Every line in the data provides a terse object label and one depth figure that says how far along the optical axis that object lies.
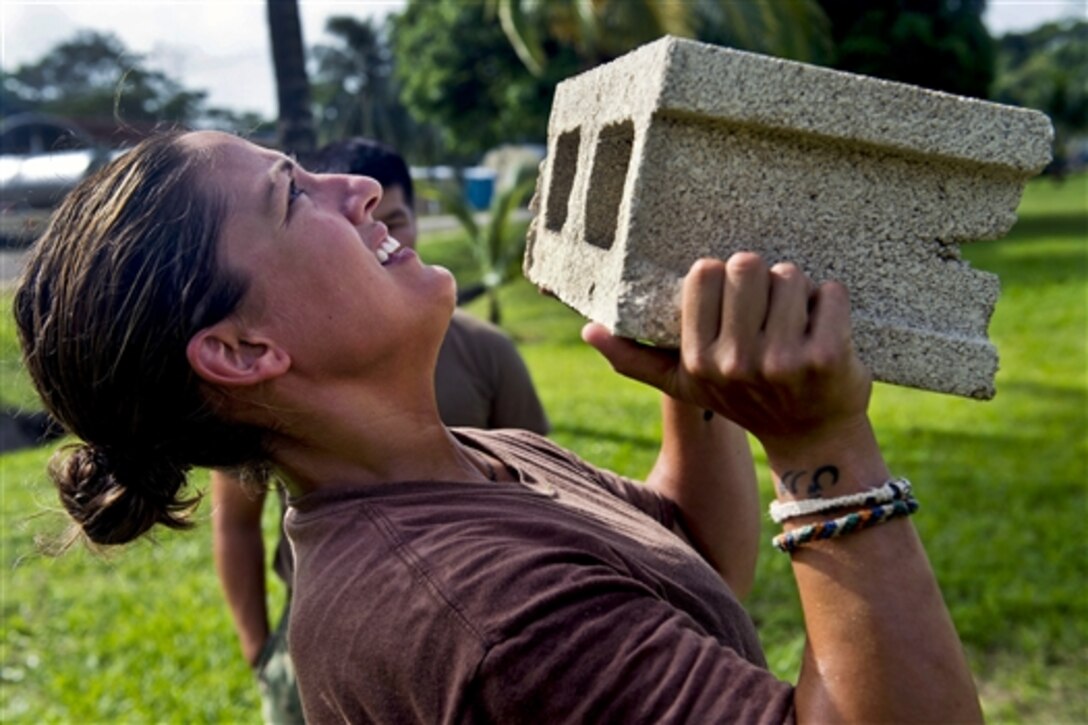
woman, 1.25
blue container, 32.97
